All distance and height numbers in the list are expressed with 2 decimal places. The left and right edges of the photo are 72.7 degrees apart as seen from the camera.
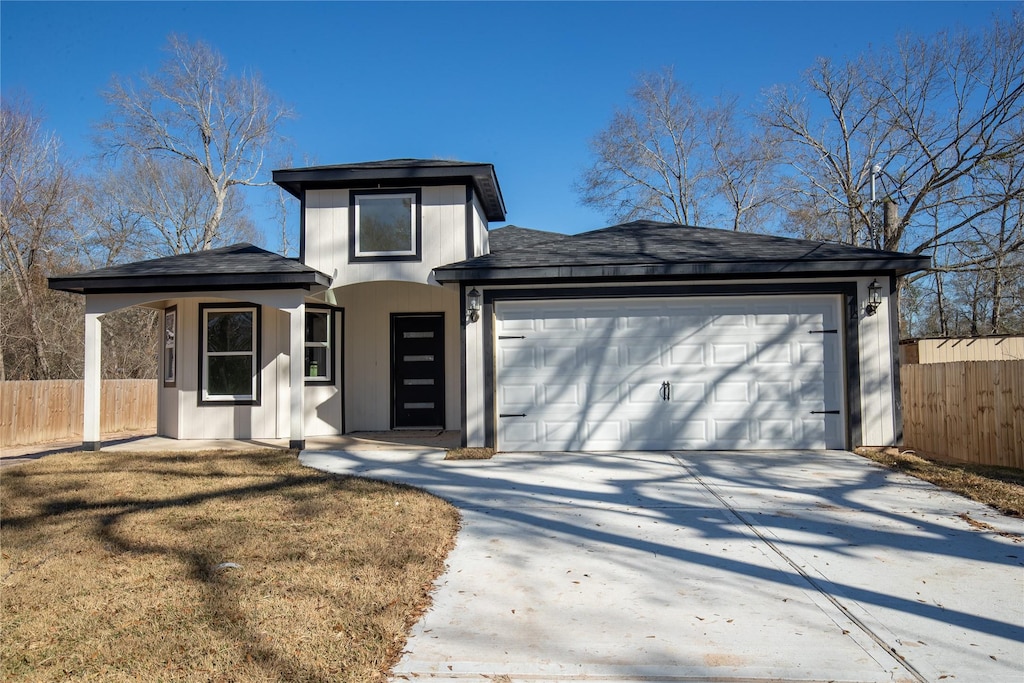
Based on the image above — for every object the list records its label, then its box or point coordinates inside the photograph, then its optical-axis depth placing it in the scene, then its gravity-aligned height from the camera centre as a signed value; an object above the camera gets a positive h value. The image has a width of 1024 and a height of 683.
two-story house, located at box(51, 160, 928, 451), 9.20 +0.74
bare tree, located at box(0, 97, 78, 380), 18.55 +3.83
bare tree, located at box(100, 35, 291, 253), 24.86 +9.49
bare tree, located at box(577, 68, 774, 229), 27.77 +8.35
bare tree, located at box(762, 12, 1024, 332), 18.20 +5.64
